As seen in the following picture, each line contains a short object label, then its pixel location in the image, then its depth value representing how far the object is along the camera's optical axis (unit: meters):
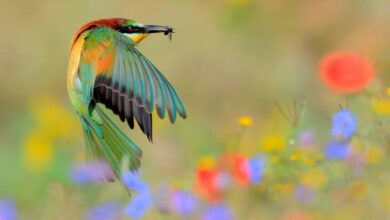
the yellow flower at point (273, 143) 6.64
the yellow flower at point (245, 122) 6.56
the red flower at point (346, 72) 7.43
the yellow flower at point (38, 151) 8.79
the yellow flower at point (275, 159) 6.27
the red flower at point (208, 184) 6.21
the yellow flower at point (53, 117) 9.51
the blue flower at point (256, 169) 6.21
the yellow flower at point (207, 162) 6.56
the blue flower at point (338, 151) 5.96
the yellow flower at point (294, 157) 6.08
